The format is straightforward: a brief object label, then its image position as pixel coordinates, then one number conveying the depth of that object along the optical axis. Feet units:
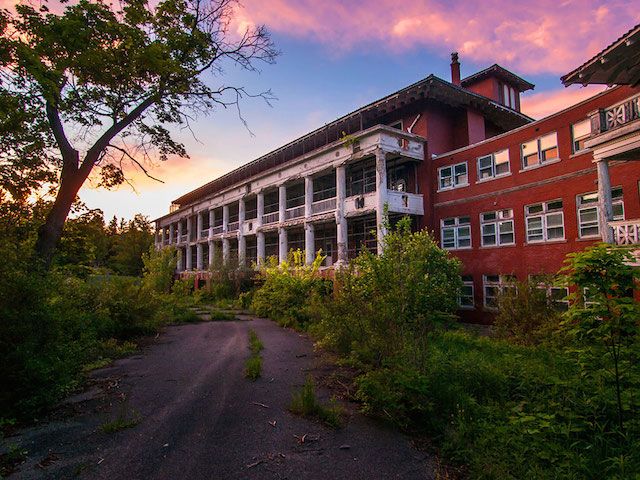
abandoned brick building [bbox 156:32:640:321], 47.85
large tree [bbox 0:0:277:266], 27.14
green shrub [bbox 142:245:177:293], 77.56
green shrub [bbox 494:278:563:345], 39.47
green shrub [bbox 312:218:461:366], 23.03
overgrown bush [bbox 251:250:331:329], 53.72
